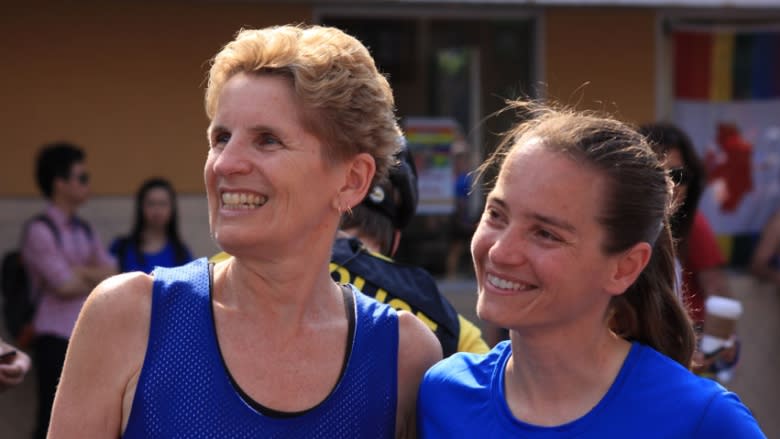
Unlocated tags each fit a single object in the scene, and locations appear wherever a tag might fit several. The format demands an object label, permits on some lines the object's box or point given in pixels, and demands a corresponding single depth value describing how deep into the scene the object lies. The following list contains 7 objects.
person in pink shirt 11.91
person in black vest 6.06
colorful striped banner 15.29
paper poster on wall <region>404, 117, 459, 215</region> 14.68
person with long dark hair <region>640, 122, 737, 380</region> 8.90
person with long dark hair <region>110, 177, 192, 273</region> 12.52
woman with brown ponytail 4.47
